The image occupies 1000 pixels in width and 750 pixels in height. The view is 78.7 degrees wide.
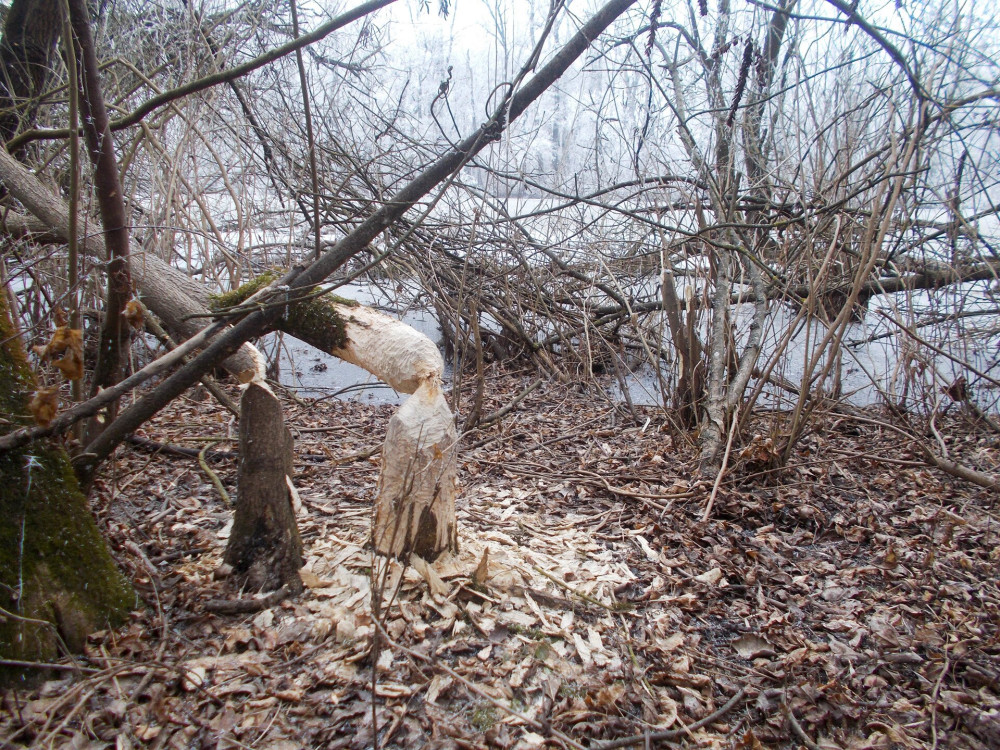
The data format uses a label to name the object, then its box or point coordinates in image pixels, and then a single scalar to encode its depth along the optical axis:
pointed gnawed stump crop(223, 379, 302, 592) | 2.21
